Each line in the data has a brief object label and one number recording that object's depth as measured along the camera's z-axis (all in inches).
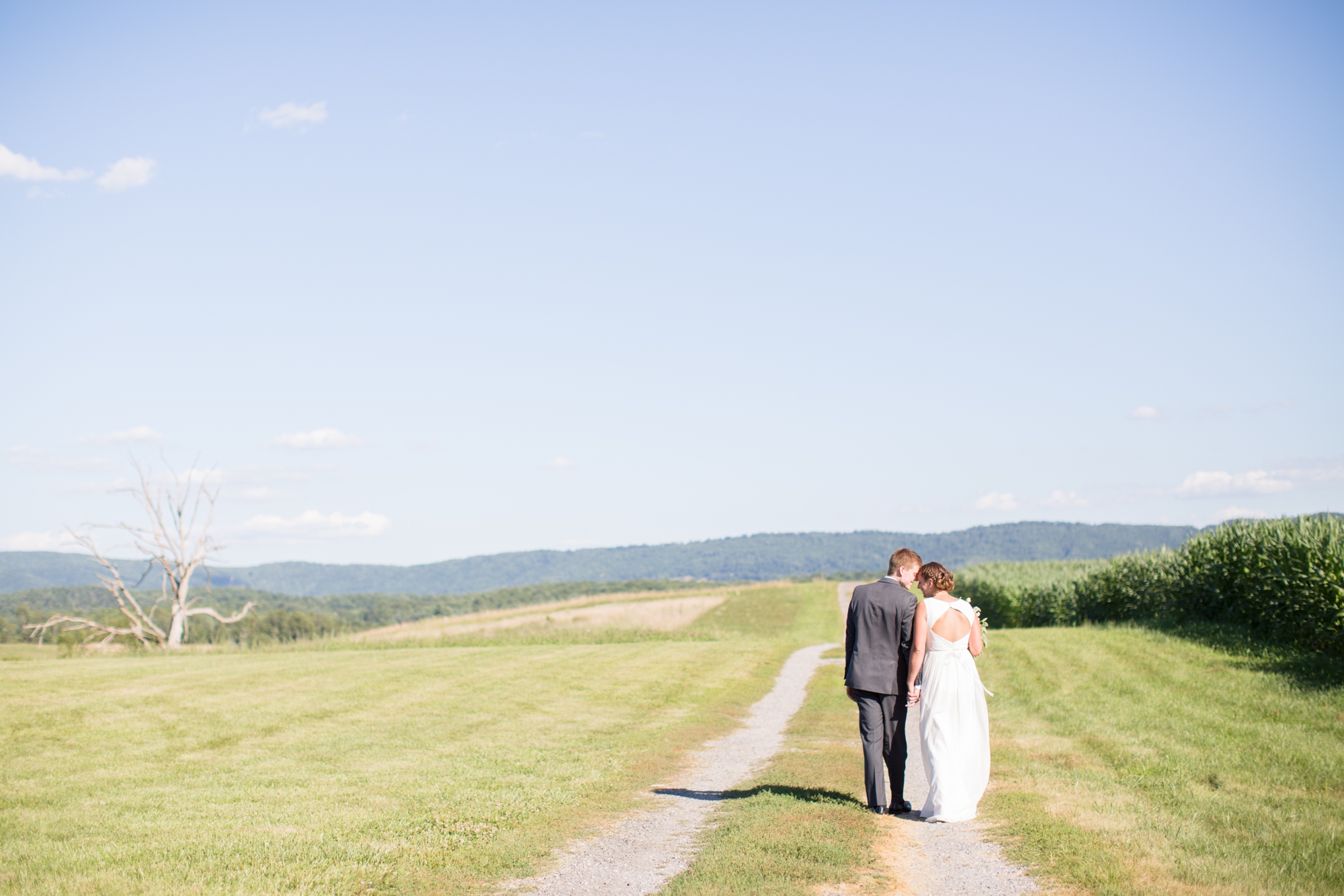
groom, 340.5
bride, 335.6
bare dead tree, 1641.2
